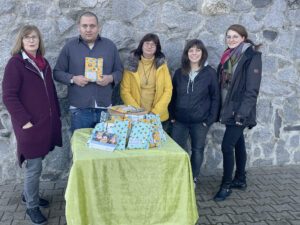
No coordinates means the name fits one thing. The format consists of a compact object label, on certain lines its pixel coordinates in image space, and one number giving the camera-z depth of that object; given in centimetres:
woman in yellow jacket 384
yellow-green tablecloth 275
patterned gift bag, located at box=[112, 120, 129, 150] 298
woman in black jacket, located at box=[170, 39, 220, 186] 376
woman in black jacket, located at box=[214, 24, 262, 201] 358
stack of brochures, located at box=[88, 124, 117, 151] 294
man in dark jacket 352
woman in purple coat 304
